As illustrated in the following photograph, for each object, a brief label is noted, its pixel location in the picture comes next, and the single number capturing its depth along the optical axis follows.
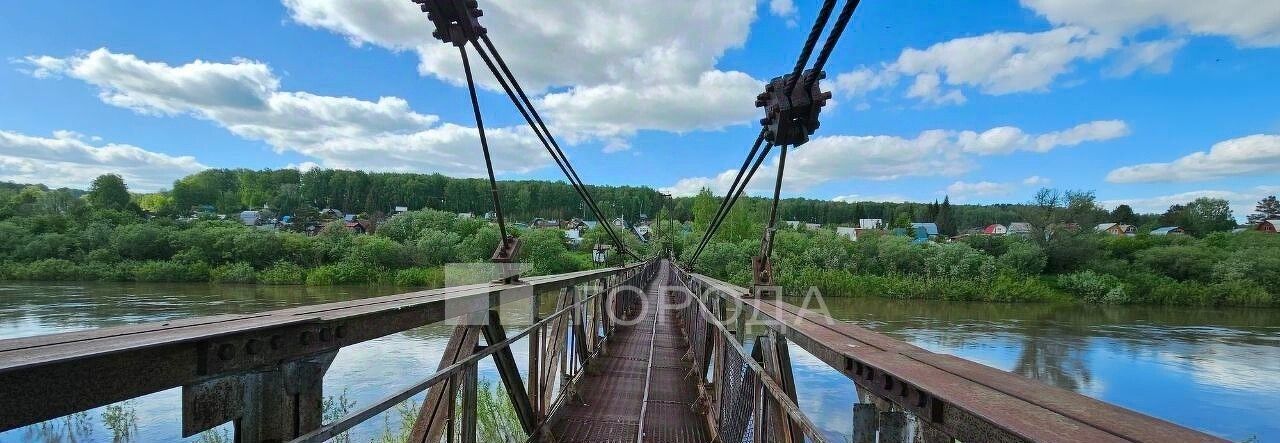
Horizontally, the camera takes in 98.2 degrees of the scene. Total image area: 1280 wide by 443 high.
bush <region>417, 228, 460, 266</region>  36.69
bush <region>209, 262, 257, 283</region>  31.94
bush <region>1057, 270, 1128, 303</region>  32.38
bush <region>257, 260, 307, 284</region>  32.59
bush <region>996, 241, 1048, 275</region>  35.88
